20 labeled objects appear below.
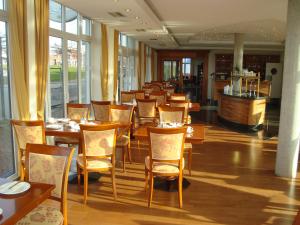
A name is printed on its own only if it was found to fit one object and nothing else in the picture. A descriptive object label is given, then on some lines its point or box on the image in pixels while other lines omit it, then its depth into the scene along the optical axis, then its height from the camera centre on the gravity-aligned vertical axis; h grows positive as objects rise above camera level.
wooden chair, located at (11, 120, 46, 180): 4.02 -0.77
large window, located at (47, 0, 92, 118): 6.31 +0.39
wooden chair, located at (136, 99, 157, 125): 7.23 -0.78
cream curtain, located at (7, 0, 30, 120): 4.47 +0.32
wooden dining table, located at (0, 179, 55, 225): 2.04 -0.91
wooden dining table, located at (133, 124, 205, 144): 4.23 -0.81
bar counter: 8.98 -0.95
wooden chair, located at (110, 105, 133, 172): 5.93 -0.74
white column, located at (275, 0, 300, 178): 4.95 -0.39
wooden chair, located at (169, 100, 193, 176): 7.14 -0.62
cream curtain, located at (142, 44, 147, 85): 16.04 +0.81
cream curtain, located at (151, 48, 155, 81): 18.77 +0.75
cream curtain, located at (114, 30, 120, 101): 9.86 +0.57
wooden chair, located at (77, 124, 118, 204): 3.96 -0.93
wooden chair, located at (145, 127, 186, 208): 3.79 -0.93
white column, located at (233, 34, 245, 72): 11.23 +0.96
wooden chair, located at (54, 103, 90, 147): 5.99 -0.70
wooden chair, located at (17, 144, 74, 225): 2.79 -0.86
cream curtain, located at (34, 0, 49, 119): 5.10 +0.42
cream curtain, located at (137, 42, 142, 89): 14.59 +0.34
